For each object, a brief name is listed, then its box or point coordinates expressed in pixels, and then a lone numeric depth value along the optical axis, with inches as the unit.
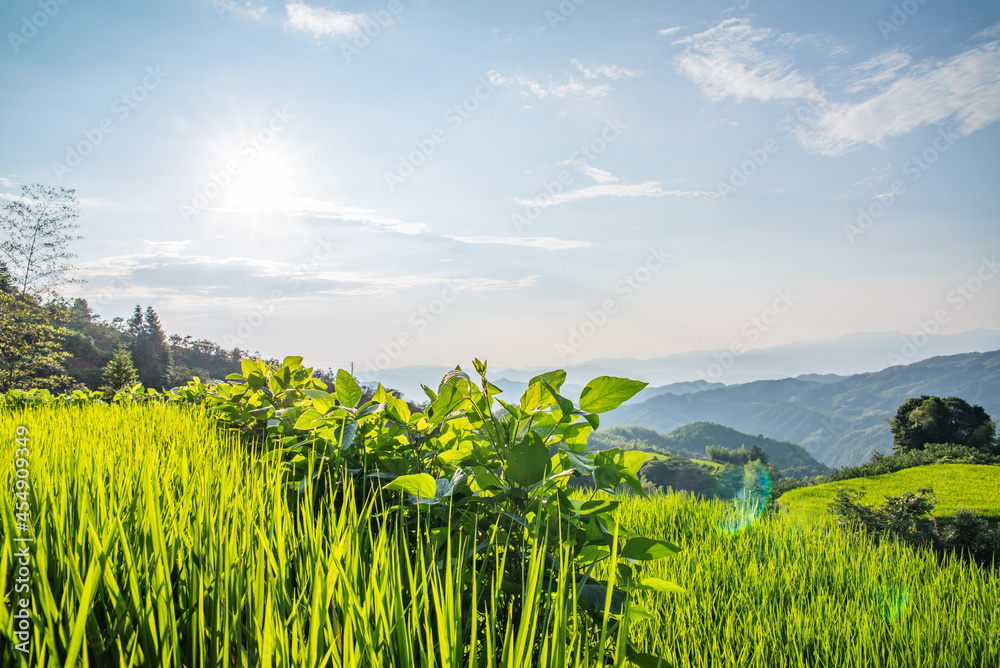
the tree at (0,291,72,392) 852.0
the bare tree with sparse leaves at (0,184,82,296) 971.3
